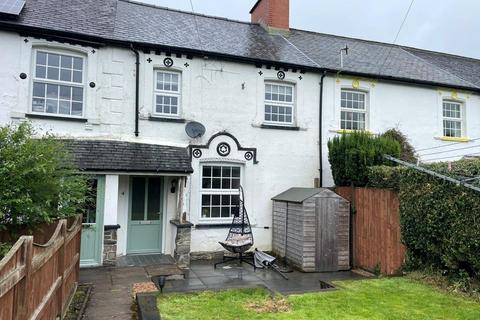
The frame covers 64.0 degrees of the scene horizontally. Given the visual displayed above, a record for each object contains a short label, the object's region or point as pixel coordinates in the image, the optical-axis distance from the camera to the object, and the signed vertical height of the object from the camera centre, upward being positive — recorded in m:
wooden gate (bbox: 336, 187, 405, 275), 9.20 -1.21
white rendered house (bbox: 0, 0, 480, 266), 10.00 +2.23
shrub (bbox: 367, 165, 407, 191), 9.29 +0.15
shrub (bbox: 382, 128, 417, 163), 13.24 +1.39
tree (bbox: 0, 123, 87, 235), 5.10 -0.09
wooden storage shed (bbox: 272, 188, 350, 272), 9.86 -1.30
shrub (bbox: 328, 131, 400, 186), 10.62 +0.79
